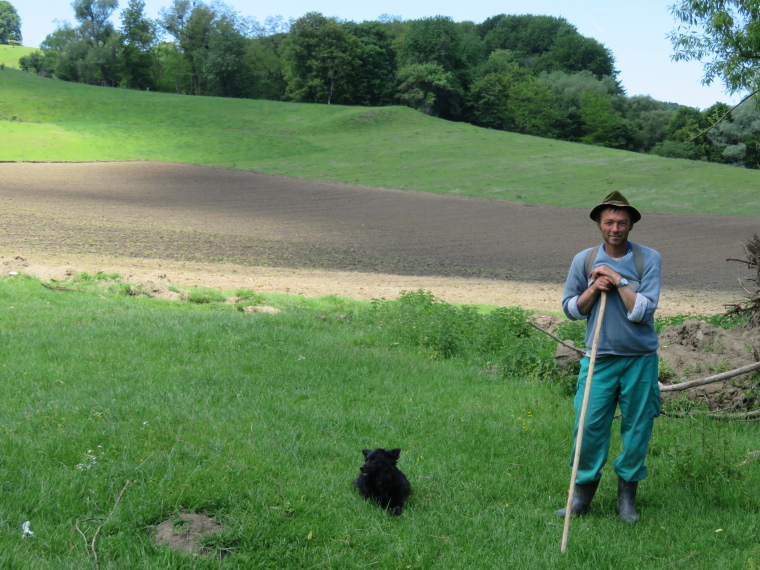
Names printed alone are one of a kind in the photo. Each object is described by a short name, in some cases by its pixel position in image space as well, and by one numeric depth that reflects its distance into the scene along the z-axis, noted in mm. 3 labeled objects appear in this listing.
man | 4660
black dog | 4695
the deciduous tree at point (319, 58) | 82688
